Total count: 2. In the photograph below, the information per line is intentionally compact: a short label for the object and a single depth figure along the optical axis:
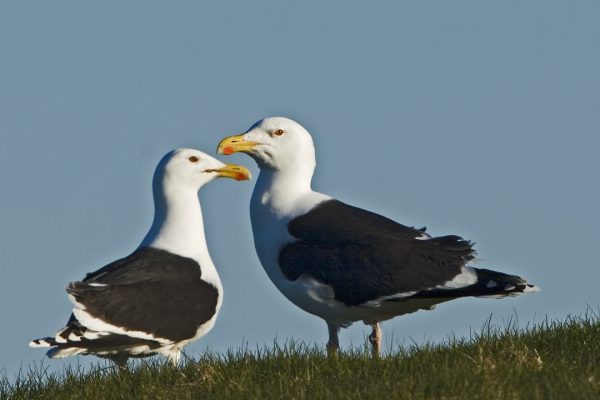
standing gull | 20.12
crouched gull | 19.95
